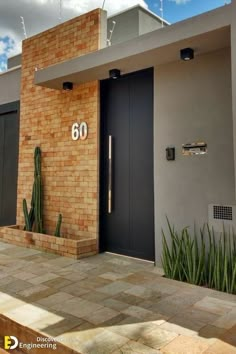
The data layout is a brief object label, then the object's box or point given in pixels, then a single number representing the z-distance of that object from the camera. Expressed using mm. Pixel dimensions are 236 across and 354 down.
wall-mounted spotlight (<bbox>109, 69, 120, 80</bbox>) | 4226
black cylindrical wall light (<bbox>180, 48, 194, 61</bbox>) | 3465
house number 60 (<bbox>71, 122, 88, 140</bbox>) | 4965
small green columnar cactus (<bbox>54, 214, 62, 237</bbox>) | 5016
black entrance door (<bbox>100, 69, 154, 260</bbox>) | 4387
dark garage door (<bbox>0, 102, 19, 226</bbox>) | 6336
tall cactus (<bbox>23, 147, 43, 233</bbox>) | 5340
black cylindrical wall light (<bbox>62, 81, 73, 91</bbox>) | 4891
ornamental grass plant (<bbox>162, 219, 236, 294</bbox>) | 3246
